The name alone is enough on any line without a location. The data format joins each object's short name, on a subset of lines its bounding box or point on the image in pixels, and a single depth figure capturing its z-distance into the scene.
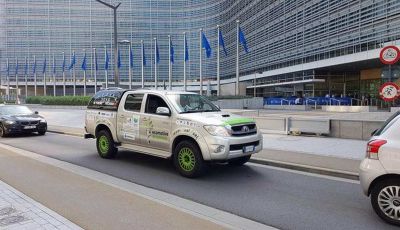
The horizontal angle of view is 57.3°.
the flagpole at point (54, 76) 84.49
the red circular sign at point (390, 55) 9.70
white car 5.23
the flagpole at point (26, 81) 88.78
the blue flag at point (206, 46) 45.44
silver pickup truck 7.79
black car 16.16
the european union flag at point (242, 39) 43.53
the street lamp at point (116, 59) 20.55
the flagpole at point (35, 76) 86.81
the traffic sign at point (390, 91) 10.04
